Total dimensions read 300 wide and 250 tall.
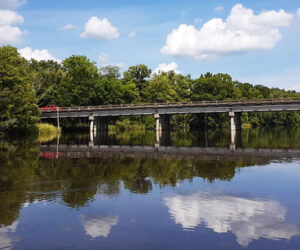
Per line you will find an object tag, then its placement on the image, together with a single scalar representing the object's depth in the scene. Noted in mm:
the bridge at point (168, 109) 68688
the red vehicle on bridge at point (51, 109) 88188
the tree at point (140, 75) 134000
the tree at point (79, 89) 99688
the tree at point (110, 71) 125500
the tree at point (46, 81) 94800
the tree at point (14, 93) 61781
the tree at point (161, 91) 115188
